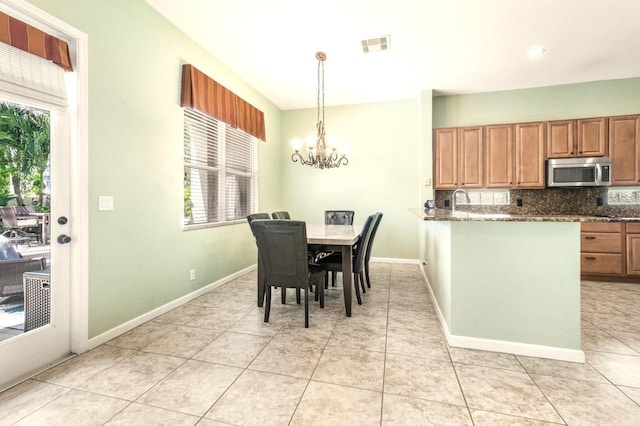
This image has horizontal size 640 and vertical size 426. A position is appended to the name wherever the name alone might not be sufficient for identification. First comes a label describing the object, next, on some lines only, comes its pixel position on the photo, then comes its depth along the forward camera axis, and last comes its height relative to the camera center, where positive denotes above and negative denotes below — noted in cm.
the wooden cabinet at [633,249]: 382 -54
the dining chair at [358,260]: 291 -53
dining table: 263 -37
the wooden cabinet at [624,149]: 400 +86
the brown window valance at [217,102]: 305 +137
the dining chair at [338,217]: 448 -10
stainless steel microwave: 403 +55
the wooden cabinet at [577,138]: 411 +106
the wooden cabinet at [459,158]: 450 +85
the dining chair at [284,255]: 238 -38
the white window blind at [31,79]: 169 +85
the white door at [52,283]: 183 -49
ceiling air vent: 318 +193
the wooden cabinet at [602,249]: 390 -54
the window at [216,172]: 331 +55
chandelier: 346 +81
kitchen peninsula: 197 -54
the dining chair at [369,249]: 330 -49
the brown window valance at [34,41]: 167 +108
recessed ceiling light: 337 +192
